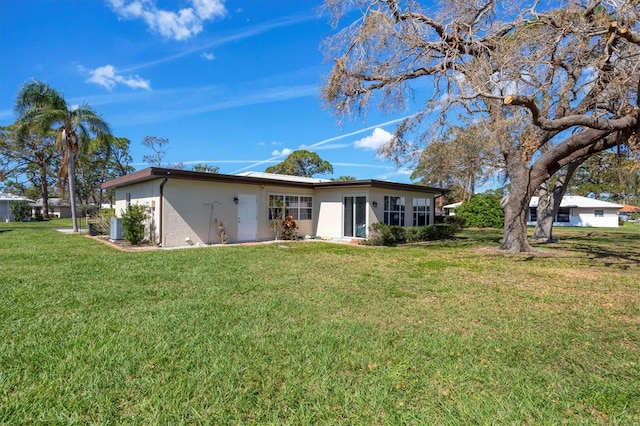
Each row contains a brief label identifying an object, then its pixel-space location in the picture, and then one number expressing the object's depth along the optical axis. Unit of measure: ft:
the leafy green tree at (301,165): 137.69
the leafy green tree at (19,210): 97.30
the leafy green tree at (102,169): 127.24
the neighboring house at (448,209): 122.47
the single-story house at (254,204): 39.73
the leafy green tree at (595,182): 93.42
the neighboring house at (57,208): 146.44
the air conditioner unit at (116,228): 42.96
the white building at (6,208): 104.39
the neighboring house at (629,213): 150.06
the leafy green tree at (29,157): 105.60
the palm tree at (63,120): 56.90
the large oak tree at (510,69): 25.39
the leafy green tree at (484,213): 91.35
